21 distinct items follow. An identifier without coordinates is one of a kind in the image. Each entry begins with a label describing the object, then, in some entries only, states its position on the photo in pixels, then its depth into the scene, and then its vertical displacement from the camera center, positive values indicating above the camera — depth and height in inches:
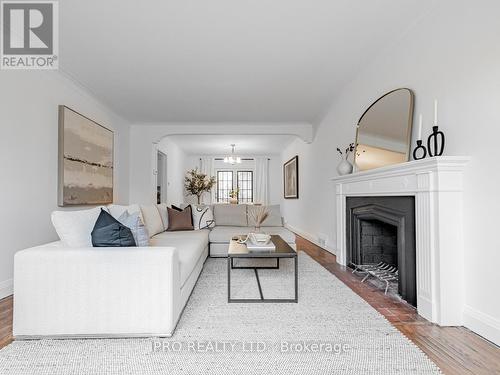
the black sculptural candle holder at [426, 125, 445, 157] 89.4 +15.4
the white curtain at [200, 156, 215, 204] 418.0 +33.5
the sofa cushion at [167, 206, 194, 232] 182.5 -15.9
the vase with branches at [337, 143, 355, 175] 159.2 +14.5
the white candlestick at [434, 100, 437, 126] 90.8 +23.7
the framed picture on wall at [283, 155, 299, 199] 308.3 +16.7
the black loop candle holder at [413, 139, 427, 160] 97.1 +13.7
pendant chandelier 352.2 +38.6
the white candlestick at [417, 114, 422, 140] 99.5 +21.6
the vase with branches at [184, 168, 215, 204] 390.3 +12.3
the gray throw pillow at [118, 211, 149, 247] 96.3 -11.0
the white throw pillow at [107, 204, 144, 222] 117.0 -6.2
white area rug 63.8 -36.4
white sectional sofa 76.0 -24.7
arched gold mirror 110.8 +25.1
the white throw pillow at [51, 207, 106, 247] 83.3 -9.5
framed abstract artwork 147.0 +18.5
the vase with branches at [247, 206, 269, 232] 208.4 -13.2
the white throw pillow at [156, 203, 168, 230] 179.9 -12.5
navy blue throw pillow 83.4 -11.2
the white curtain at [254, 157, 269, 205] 422.3 +18.3
